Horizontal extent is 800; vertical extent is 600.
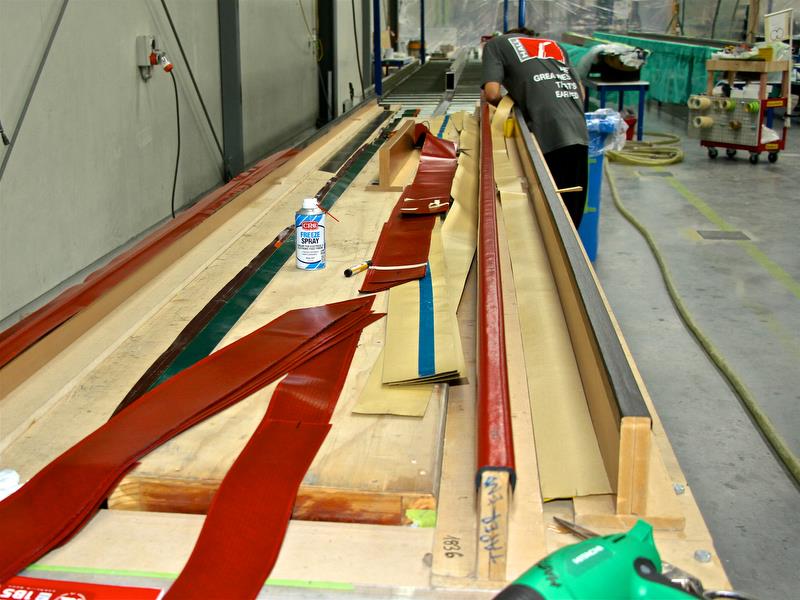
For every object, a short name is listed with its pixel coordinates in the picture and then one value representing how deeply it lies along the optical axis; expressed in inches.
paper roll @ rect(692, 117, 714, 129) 303.3
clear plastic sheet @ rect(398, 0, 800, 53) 602.2
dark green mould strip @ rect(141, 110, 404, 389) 61.5
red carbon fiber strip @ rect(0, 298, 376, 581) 42.4
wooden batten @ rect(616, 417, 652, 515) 42.0
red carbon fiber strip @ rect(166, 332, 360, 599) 39.0
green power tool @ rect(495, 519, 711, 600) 31.8
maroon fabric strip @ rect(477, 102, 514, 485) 40.8
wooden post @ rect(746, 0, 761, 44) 329.9
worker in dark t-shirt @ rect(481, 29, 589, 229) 160.6
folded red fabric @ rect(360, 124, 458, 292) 77.9
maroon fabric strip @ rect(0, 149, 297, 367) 60.3
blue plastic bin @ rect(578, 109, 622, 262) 179.9
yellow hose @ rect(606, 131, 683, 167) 311.0
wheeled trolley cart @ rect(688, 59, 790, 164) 287.3
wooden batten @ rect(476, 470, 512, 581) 38.4
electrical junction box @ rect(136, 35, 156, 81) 181.8
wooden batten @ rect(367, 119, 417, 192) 118.6
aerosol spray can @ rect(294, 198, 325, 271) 81.0
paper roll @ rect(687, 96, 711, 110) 298.0
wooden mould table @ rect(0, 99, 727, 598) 40.0
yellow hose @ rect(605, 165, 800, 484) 106.3
